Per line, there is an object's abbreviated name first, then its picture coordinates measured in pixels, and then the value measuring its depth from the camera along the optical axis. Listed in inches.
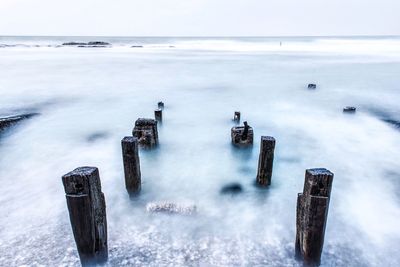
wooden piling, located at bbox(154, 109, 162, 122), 438.9
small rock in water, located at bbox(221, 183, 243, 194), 256.1
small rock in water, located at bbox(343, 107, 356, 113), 511.8
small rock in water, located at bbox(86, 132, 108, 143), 387.9
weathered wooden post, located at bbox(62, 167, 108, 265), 143.7
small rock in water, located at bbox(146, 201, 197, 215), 226.5
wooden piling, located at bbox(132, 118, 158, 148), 330.0
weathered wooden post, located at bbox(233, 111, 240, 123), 443.5
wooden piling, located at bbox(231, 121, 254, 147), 347.3
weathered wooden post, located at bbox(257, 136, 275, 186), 231.6
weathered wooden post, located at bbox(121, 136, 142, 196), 217.9
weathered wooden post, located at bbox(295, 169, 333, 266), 147.8
